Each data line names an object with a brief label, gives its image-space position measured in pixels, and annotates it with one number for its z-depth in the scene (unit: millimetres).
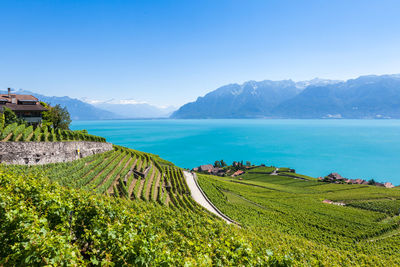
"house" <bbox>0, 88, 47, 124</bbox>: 48938
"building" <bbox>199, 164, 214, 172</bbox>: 103812
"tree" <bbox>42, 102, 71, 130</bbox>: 51906
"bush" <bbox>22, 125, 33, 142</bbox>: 29997
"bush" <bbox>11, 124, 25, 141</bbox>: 29000
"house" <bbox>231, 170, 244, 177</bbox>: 99188
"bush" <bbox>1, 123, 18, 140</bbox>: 28981
